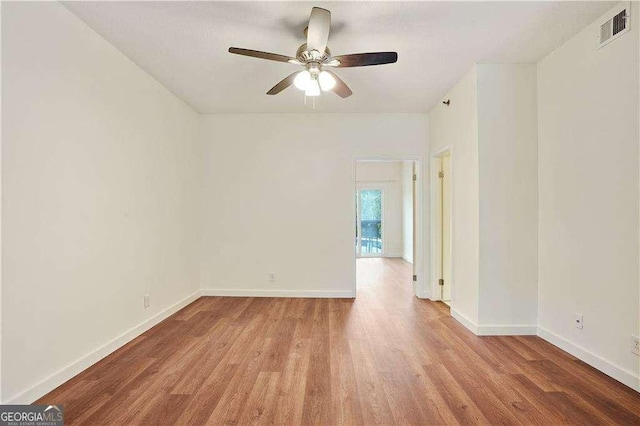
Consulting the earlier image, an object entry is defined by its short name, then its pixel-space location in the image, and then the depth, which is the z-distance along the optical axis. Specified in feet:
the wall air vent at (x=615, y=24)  7.07
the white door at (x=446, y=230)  14.26
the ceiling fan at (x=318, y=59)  6.82
